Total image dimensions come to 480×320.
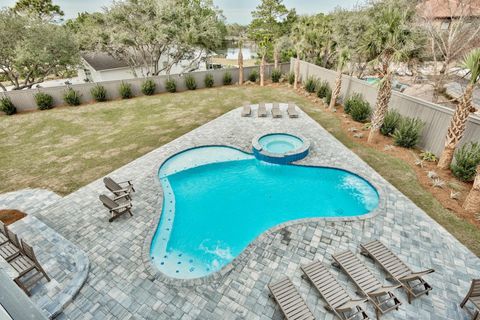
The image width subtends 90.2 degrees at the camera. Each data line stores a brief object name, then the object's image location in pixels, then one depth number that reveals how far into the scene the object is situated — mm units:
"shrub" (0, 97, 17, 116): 19438
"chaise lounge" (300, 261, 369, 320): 5305
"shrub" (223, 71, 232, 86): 27141
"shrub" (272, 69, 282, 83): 27306
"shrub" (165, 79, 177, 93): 24734
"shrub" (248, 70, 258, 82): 27859
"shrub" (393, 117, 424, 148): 12117
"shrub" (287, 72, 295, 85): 25641
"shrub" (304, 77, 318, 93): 22578
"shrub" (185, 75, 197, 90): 25656
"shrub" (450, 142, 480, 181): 9484
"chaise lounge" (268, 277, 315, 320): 5301
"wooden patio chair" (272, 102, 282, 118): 17391
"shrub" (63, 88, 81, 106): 21359
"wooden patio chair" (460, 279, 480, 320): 5320
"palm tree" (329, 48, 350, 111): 16266
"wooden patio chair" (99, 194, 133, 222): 8191
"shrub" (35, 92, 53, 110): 20422
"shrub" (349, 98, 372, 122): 15696
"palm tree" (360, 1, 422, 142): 10508
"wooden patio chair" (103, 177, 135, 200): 9123
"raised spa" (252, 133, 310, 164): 12359
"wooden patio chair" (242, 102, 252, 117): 17922
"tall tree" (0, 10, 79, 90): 20578
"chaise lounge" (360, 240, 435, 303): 5855
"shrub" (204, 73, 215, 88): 26438
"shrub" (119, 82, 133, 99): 23109
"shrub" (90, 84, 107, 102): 22328
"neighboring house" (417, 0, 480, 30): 18250
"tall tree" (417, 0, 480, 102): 18109
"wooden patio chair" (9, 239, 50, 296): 5924
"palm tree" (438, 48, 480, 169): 8812
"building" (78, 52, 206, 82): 31078
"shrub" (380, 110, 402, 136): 13367
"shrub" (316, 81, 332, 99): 20484
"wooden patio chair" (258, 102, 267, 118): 17844
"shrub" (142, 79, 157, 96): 23953
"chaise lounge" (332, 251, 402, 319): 5539
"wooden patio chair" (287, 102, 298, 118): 17344
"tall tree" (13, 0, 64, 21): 45044
